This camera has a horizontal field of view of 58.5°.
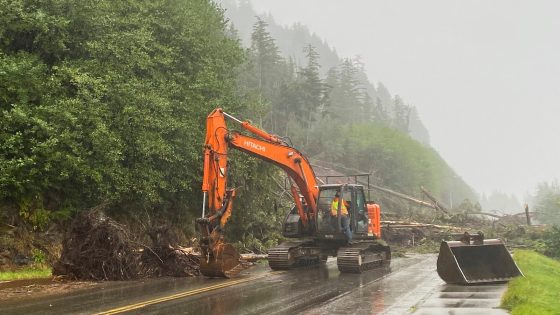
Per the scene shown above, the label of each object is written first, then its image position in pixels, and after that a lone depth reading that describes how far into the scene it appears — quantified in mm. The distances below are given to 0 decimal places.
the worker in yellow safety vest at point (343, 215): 17844
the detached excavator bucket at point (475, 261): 13930
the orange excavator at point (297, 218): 14641
